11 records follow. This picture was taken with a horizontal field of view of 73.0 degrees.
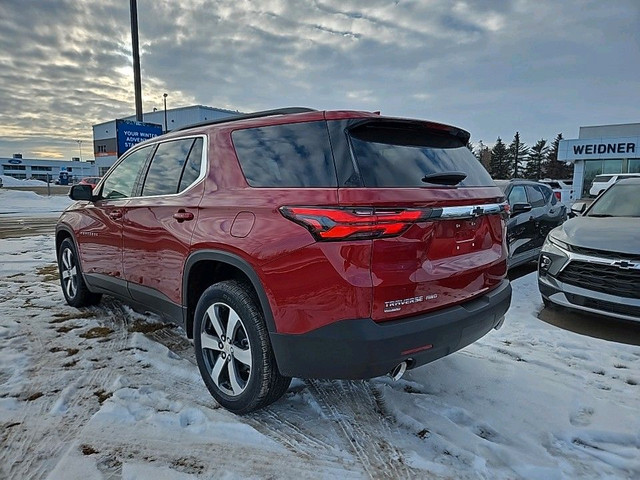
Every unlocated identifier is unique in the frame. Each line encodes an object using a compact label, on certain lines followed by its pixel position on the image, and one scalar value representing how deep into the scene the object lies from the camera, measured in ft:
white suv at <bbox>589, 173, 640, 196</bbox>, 59.68
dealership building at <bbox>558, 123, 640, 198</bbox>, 87.40
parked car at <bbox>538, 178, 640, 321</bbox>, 13.41
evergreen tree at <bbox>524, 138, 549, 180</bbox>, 229.86
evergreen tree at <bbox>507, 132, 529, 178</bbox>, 237.86
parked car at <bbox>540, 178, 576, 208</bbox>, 81.59
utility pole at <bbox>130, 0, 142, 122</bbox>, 27.81
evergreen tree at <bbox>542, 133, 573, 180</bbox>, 207.75
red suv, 7.03
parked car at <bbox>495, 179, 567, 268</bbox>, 21.60
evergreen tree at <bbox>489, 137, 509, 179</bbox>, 219.41
